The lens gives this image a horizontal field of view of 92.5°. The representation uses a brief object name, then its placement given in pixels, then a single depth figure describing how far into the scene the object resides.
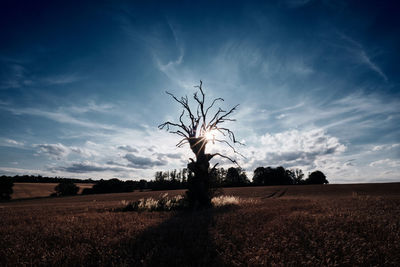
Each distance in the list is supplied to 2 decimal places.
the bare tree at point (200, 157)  12.59
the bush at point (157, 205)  11.20
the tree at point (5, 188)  53.88
